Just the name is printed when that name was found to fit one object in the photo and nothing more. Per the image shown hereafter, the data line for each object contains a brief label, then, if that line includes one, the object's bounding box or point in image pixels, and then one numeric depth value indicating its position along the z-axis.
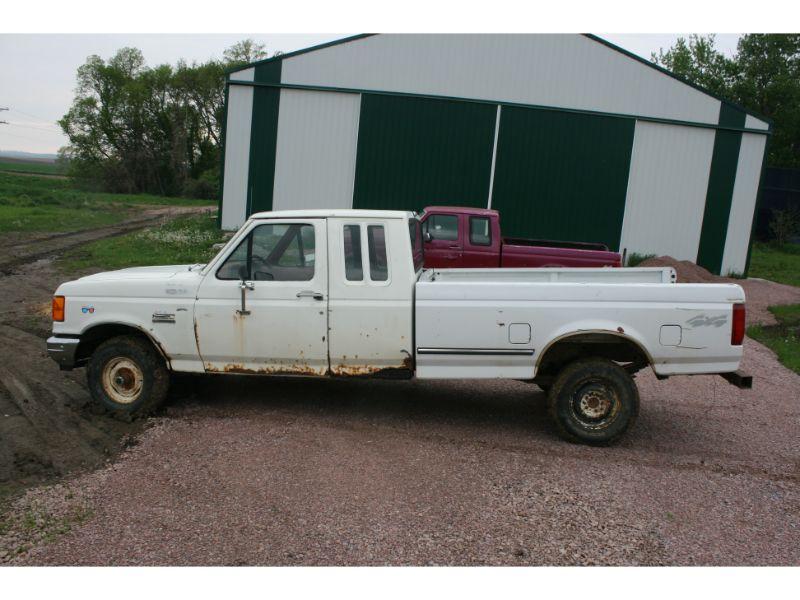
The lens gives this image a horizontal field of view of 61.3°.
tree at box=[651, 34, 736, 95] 41.34
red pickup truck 11.29
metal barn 17.83
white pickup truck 5.92
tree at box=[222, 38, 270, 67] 67.50
